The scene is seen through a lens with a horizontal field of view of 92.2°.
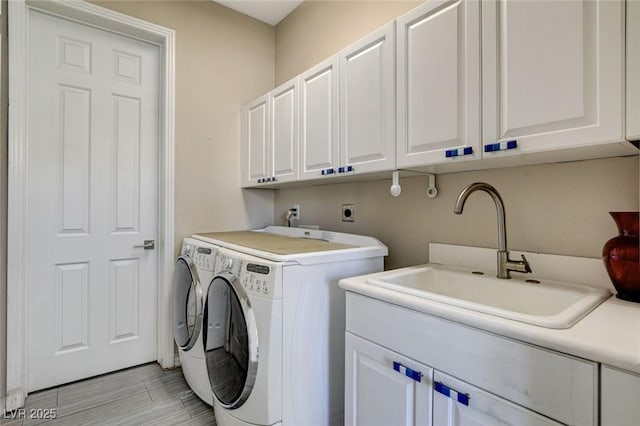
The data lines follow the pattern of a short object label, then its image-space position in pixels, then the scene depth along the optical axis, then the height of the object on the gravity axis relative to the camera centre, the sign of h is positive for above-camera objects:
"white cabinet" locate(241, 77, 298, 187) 2.07 +0.56
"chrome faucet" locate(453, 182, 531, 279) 1.15 -0.11
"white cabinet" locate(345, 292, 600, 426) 0.68 -0.43
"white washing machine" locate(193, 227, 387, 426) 1.27 -0.53
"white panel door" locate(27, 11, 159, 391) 1.96 +0.08
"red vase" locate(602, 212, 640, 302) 0.92 -0.13
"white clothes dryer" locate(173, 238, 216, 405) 1.78 -0.60
